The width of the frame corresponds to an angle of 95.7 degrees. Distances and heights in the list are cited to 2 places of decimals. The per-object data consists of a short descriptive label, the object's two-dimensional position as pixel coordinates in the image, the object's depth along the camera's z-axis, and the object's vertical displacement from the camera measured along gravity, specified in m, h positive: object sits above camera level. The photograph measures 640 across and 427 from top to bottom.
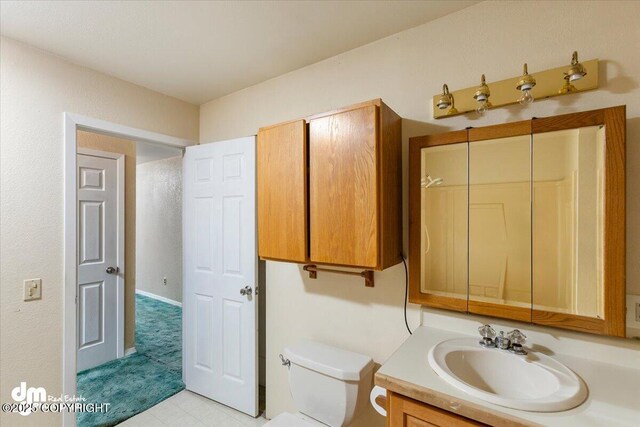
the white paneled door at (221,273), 2.04 -0.45
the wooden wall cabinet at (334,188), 1.31 +0.12
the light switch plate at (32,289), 1.63 -0.43
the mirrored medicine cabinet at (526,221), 1.07 -0.04
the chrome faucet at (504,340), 1.15 -0.52
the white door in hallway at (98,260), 2.61 -0.43
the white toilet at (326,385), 1.43 -0.89
